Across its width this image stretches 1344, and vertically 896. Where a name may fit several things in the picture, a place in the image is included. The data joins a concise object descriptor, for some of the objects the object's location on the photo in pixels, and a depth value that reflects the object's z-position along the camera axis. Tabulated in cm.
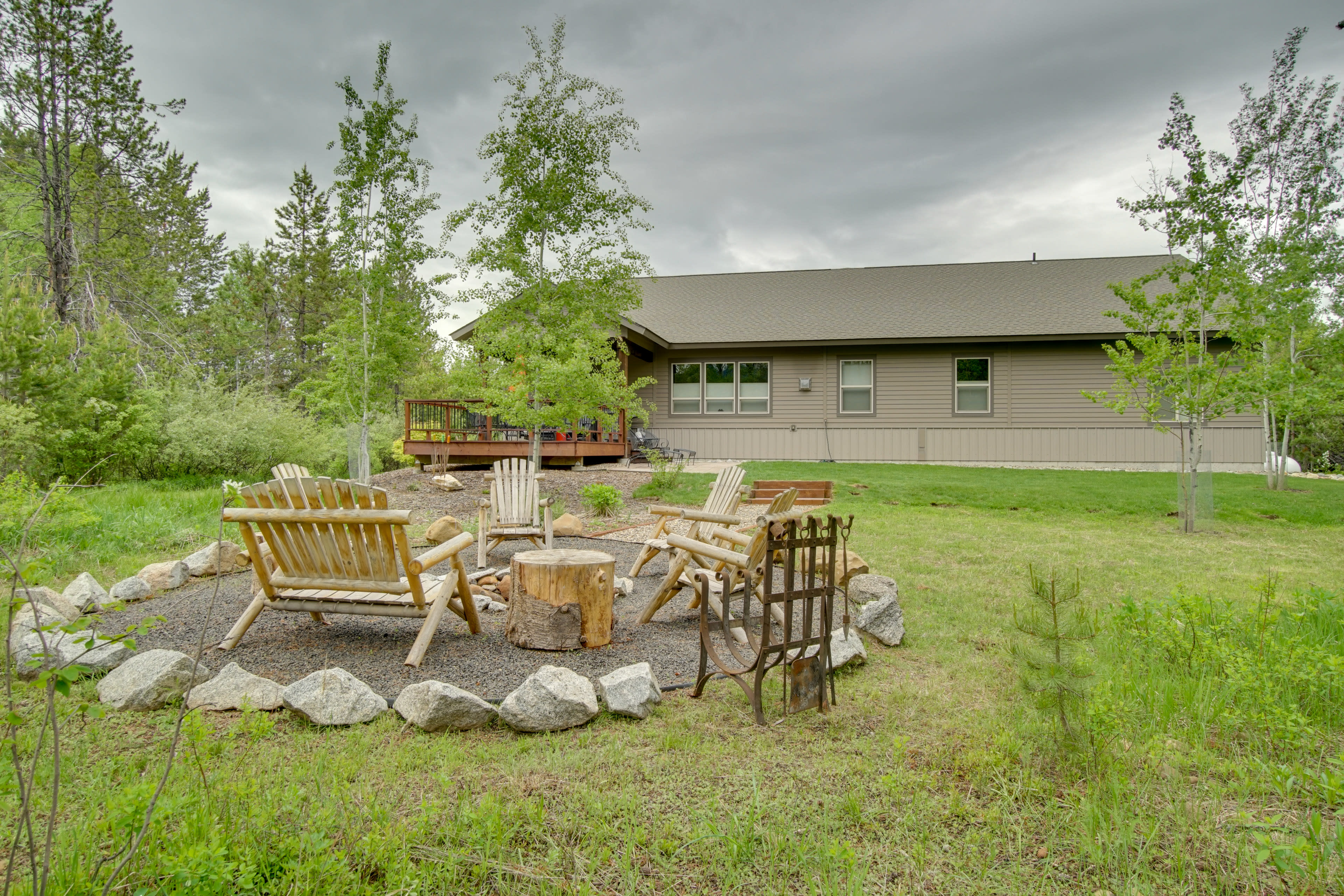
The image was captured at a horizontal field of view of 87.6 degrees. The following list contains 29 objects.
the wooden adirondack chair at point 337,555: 365
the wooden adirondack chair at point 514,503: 662
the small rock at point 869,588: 440
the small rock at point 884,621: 401
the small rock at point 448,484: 1152
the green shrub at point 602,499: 927
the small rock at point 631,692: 296
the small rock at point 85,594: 420
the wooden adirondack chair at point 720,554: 356
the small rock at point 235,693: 299
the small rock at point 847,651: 353
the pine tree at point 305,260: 3002
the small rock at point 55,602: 392
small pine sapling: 241
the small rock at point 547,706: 281
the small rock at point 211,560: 552
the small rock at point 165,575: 514
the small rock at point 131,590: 472
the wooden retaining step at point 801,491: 1063
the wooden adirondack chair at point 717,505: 521
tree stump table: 388
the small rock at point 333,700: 285
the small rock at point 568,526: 777
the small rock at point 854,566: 490
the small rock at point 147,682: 297
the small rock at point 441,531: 724
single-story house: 1614
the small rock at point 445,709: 279
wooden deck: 1373
